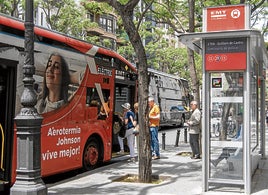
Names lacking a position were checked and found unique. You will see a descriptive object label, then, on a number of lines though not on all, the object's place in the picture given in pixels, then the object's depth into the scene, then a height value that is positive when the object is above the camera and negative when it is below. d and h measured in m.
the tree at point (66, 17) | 29.31 +7.36
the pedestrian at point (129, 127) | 12.34 -0.35
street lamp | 6.23 -0.31
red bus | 7.59 +0.45
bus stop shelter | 7.70 +0.22
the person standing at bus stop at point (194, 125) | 12.48 -0.29
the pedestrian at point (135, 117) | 12.36 -0.05
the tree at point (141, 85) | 9.05 +0.69
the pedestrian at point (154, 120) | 12.38 -0.14
